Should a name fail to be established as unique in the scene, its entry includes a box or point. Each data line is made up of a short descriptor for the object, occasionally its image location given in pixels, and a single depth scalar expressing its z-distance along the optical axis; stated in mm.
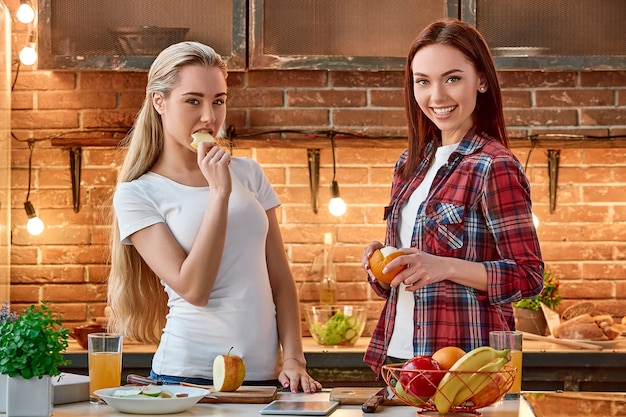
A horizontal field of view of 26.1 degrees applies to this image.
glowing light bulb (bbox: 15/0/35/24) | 4282
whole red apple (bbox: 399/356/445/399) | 2464
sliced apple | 2728
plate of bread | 4001
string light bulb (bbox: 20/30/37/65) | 4341
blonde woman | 3043
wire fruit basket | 2459
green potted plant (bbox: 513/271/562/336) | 4235
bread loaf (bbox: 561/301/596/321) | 4311
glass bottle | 4341
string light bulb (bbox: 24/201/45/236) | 4341
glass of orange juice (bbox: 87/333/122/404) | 2706
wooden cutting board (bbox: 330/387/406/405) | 2631
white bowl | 2537
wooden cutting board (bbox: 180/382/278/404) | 2676
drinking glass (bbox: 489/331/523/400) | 2679
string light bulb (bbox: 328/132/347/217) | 4283
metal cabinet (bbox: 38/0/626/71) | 4233
